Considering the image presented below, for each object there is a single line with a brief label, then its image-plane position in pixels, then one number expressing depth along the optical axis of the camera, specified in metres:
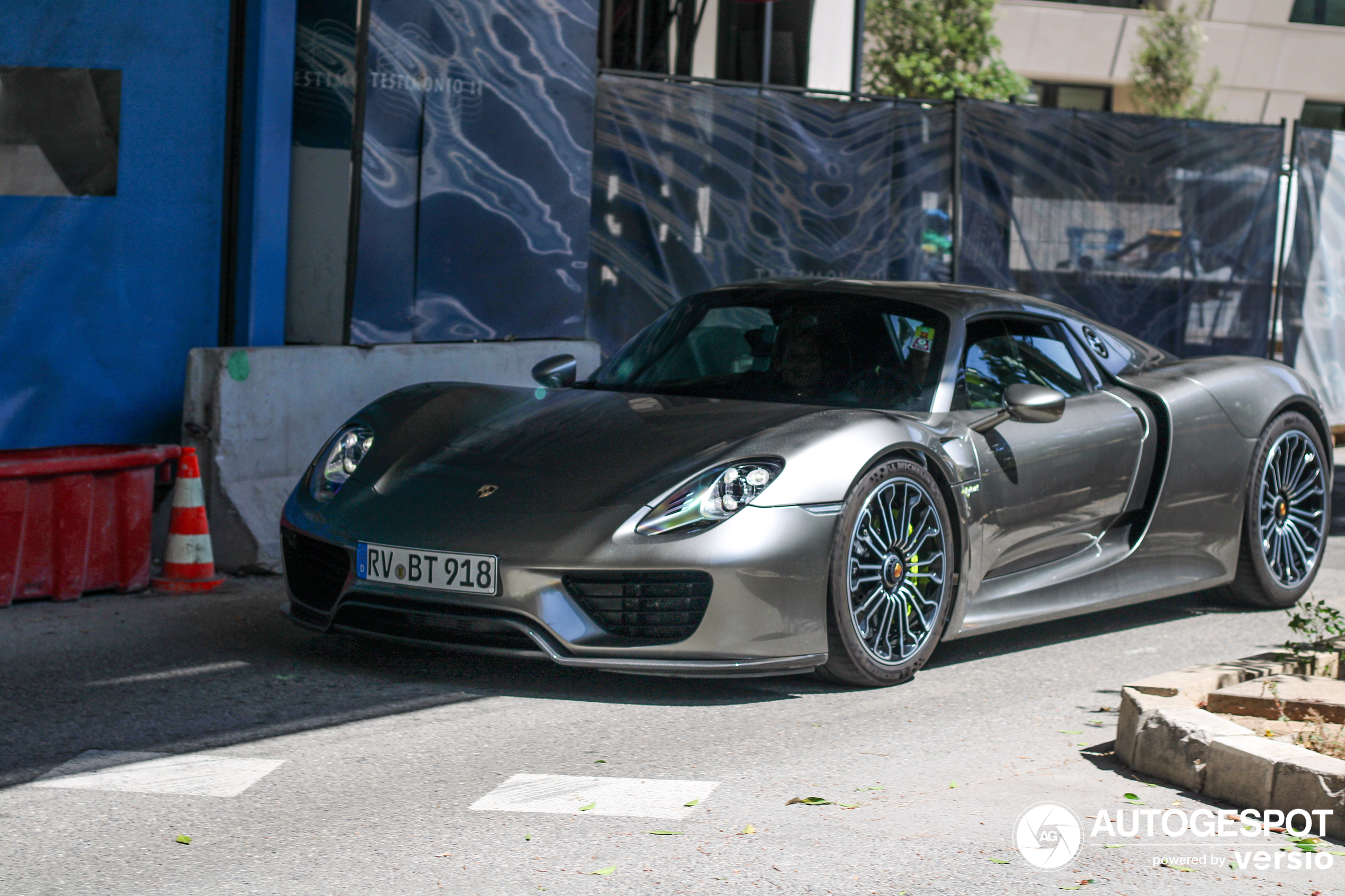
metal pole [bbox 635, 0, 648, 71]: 16.41
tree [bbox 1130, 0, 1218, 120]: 37.34
